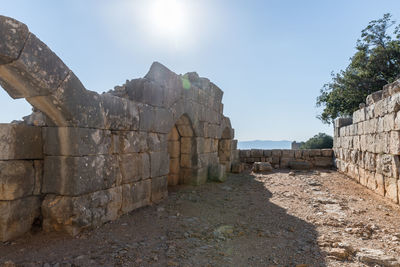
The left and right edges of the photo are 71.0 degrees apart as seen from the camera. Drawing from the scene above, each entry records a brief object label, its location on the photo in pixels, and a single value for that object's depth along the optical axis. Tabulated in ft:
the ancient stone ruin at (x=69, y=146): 11.65
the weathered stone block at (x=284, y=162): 44.41
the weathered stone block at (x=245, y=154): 46.75
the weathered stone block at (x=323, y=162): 43.73
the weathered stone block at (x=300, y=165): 41.83
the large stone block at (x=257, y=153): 46.44
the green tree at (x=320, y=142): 60.54
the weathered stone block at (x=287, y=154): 45.52
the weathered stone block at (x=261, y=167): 38.58
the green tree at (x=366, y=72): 54.24
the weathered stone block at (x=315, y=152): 44.57
